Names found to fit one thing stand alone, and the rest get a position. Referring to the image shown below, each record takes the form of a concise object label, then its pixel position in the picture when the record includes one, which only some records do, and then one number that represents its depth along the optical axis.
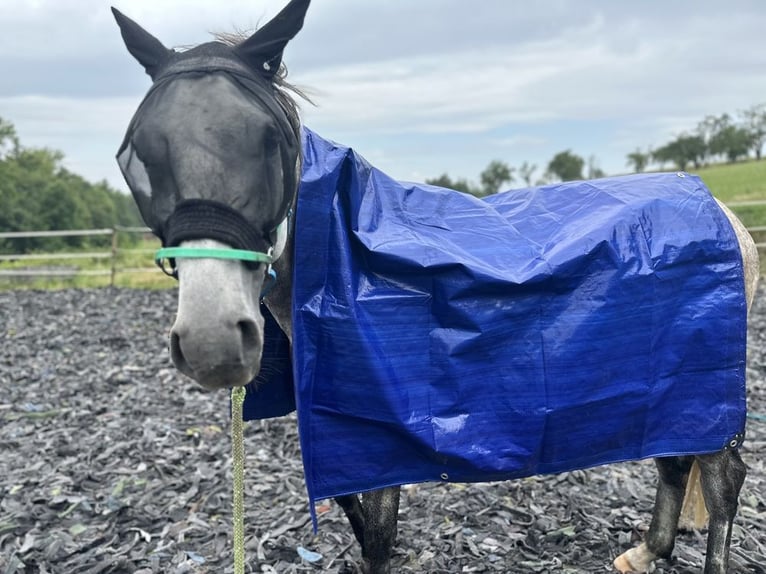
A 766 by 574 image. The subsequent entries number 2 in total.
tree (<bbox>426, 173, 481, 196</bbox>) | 37.43
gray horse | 1.67
